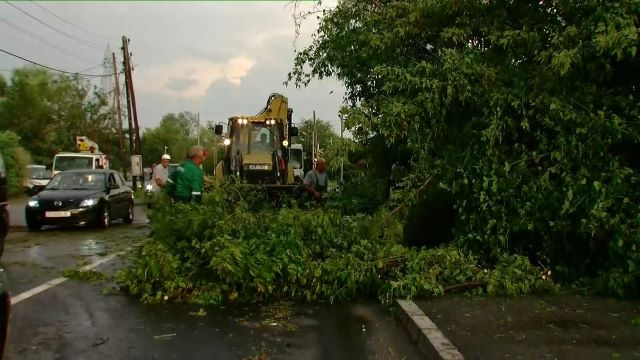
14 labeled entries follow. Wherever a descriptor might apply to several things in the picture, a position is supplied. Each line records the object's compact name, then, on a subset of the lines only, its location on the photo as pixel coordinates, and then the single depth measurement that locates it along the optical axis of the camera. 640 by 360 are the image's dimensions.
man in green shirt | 8.79
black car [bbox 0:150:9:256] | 7.45
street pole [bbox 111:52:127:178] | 44.24
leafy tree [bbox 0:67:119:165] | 55.47
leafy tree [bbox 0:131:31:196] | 34.56
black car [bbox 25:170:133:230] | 14.68
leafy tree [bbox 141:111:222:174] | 102.06
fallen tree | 7.20
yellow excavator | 16.42
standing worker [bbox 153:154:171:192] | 14.10
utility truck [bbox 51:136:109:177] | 26.48
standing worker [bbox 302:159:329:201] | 13.62
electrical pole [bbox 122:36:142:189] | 34.48
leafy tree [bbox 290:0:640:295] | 7.14
